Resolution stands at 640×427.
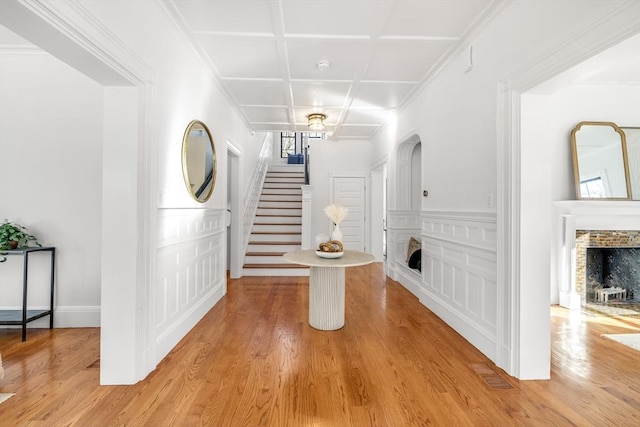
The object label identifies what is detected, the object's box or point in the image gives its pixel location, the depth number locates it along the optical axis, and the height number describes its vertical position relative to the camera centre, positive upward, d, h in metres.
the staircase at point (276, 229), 5.27 -0.27
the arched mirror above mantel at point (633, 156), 3.67 +0.77
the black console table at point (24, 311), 2.66 -0.92
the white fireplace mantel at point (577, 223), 3.61 -0.06
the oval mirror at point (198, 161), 2.84 +0.58
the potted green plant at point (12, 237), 2.74 -0.21
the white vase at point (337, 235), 3.28 -0.21
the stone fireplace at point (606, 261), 3.69 -0.56
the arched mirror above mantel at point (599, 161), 3.66 +0.70
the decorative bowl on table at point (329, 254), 2.98 -0.38
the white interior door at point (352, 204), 6.97 +0.29
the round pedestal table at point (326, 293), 2.98 -0.78
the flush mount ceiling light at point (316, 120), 4.68 +1.52
